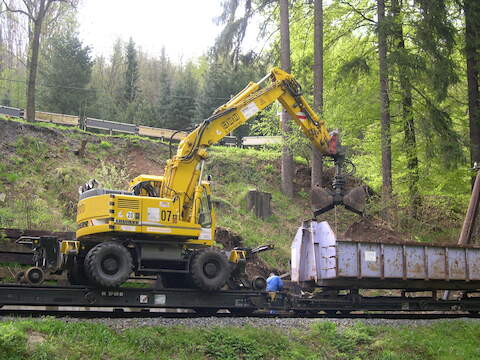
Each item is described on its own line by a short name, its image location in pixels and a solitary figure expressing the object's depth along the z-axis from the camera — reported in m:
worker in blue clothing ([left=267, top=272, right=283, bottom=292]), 14.32
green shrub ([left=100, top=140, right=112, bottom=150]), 25.20
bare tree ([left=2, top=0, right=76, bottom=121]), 26.14
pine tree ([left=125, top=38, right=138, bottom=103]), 45.12
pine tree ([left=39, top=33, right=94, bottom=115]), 35.53
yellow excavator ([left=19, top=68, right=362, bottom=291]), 11.55
